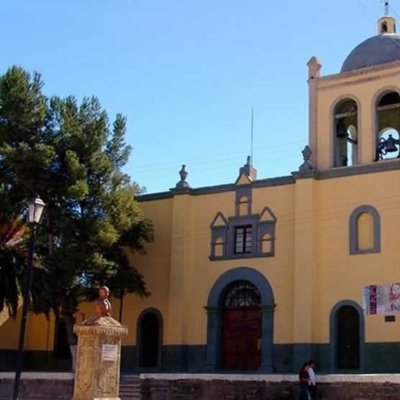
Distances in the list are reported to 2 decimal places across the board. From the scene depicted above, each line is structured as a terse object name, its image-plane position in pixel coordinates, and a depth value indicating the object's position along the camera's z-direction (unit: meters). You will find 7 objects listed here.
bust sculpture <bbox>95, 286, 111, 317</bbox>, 12.99
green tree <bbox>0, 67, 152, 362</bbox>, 25.92
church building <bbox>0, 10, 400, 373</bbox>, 25.36
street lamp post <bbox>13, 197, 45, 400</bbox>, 17.19
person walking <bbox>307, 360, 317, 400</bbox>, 20.05
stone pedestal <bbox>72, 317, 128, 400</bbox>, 12.42
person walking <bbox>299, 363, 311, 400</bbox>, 19.95
